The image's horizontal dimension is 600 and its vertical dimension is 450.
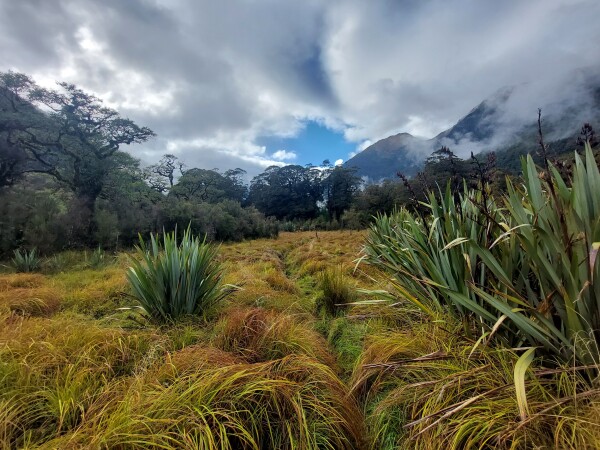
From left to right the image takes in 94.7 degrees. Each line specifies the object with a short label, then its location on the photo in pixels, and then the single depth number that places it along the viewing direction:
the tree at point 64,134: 13.50
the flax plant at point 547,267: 1.44
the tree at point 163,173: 39.67
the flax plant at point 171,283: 3.48
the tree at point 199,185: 39.66
